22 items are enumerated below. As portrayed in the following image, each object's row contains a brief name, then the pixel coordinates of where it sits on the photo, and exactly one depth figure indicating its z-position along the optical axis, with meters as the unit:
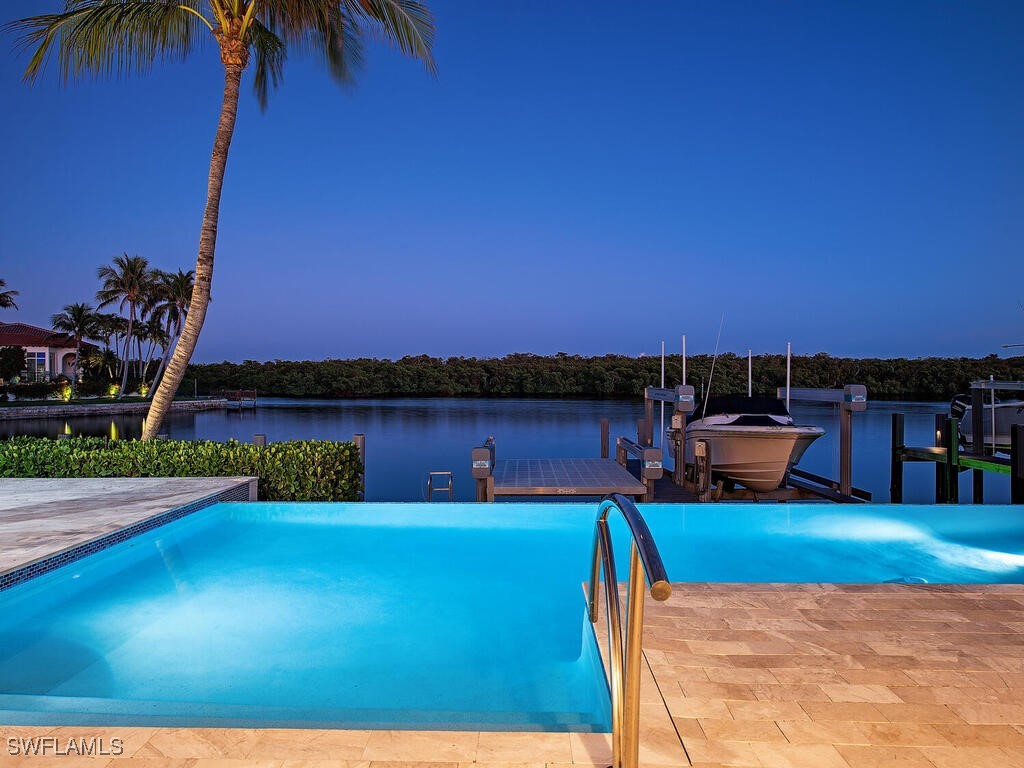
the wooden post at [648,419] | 10.32
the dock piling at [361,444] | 6.97
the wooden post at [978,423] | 7.39
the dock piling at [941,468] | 7.19
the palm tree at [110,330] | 39.25
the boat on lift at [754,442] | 7.90
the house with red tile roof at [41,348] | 34.09
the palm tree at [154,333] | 41.50
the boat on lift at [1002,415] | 8.02
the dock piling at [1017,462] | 5.61
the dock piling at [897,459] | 7.69
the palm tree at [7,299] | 28.45
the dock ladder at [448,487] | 7.44
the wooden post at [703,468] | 7.64
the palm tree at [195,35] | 6.97
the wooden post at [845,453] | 7.54
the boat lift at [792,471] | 7.61
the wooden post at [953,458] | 7.02
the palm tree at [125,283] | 35.91
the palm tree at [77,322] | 36.97
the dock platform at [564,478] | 7.32
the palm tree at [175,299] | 37.65
